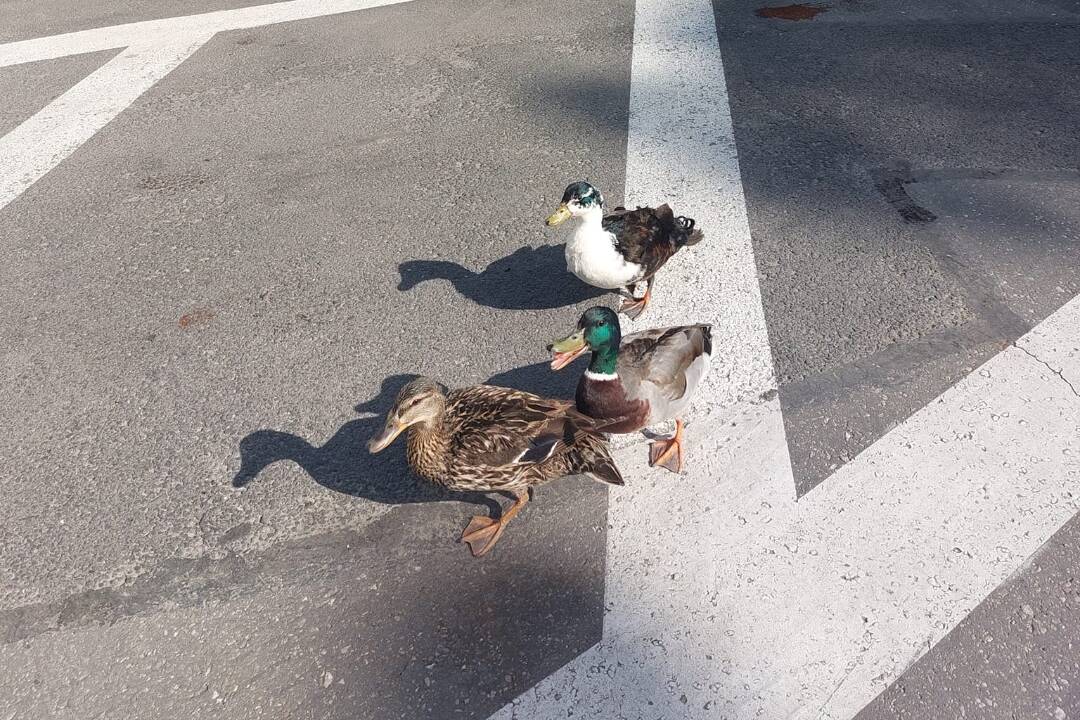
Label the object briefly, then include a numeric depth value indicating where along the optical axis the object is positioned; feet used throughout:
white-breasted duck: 11.96
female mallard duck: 9.20
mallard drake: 9.52
